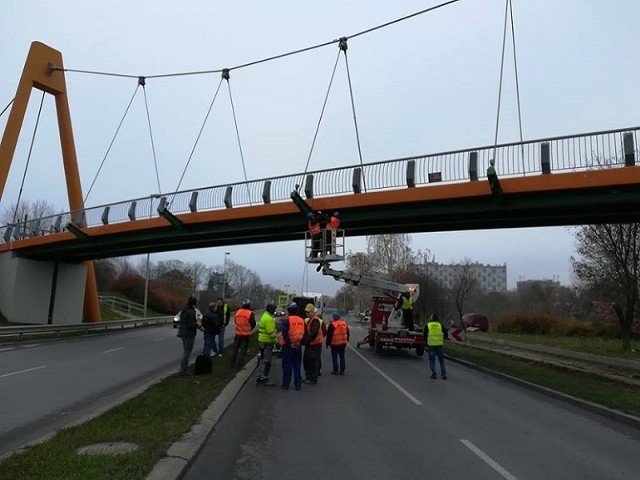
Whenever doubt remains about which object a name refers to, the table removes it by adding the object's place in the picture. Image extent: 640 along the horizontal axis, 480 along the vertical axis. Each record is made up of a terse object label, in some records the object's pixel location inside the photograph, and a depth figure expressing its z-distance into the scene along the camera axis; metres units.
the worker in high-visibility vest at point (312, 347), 13.07
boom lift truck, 21.33
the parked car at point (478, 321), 48.45
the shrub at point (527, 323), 44.53
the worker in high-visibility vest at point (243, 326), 14.42
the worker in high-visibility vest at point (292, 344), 12.22
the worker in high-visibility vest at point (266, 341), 12.71
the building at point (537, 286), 77.45
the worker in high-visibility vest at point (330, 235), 19.06
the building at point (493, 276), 128.88
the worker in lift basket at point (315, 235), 19.33
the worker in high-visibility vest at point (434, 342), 15.10
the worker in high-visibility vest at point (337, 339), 15.12
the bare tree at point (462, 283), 37.45
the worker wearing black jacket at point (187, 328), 12.61
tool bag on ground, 13.23
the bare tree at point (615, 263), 26.19
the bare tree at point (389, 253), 64.56
